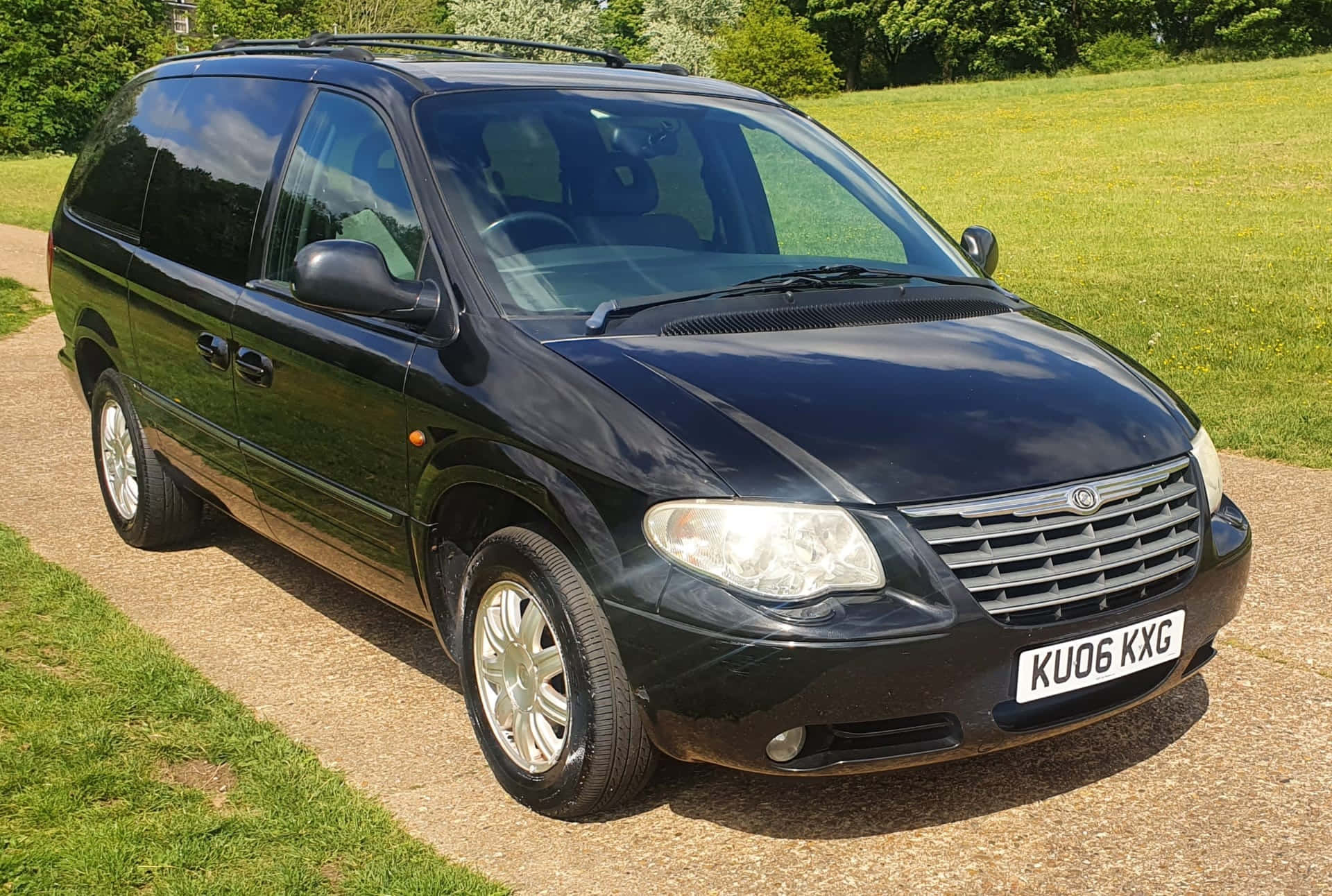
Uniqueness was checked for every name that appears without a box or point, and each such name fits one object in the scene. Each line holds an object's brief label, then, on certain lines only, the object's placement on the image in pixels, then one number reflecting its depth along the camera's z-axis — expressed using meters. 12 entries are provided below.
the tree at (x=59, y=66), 54.50
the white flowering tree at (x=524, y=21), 72.81
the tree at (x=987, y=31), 67.69
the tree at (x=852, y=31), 72.25
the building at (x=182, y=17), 116.62
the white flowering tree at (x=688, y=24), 73.12
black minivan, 3.15
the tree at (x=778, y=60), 59.09
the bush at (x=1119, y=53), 61.28
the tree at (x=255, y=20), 76.00
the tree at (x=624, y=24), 93.38
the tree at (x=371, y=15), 68.75
